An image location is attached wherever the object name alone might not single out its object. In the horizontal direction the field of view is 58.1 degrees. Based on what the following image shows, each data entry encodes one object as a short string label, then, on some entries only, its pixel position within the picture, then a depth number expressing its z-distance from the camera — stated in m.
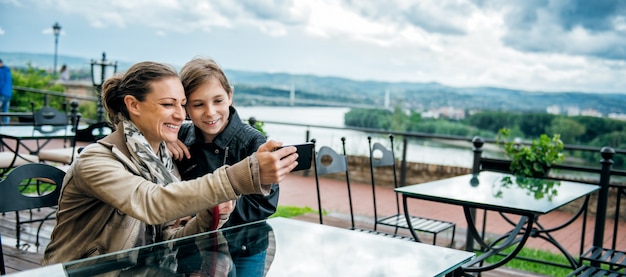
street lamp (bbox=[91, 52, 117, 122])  7.74
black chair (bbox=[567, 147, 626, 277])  3.05
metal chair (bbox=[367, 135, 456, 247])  3.75
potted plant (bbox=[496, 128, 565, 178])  4.12
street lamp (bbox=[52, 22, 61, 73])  16.73
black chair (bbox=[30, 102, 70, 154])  5.96
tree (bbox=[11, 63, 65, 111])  13.91
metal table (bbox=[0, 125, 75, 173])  4.92
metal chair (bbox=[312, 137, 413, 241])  3.68
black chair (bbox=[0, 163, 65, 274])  2.11
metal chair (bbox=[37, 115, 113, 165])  5.17
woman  1.46
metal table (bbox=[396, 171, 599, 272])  2.96
